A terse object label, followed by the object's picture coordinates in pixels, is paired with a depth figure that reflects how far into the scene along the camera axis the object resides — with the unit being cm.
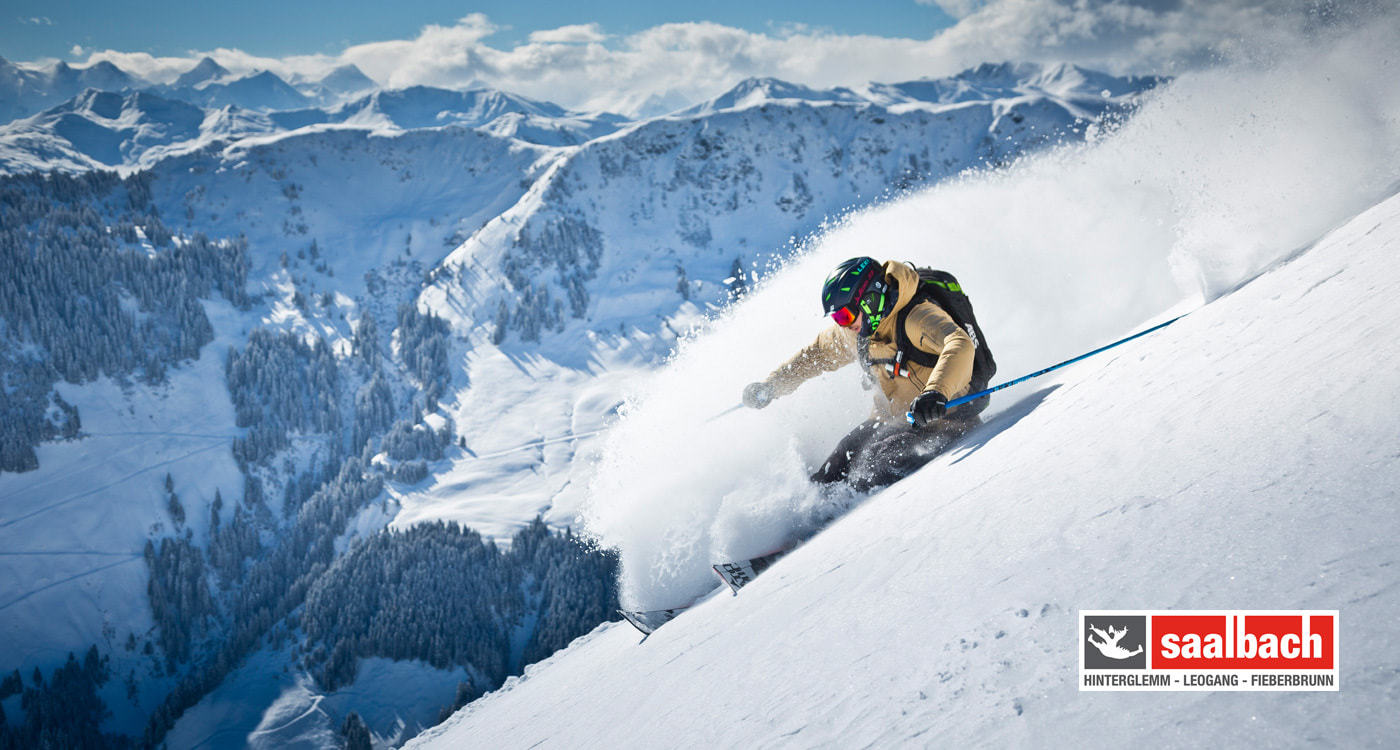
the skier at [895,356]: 822
